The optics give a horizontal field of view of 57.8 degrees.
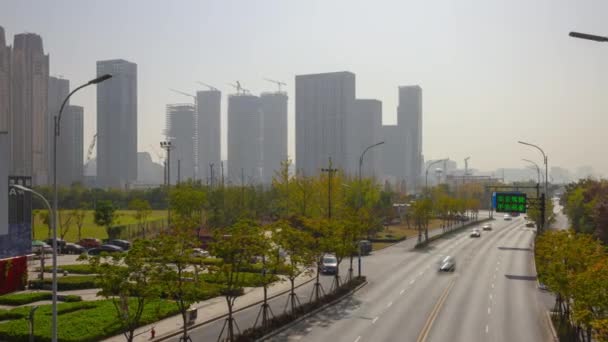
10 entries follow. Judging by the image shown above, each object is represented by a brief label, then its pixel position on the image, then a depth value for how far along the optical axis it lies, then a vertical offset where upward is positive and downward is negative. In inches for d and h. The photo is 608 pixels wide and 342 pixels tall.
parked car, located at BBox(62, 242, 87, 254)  2306.8 -293.6
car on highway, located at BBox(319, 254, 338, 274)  1823.3 -288.5
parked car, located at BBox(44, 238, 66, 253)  2317.9 -279.5
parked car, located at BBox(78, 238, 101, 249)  2397.9 -278.7
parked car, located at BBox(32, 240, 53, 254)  2230.6 -282.8
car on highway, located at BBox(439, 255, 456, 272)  1898.4 -300.1
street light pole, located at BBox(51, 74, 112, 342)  719.7 +4.2
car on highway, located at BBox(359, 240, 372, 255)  2356.5 -293.9
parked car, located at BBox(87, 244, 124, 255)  2153.7 -274.2
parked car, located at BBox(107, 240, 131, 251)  2338.0 -273.3
